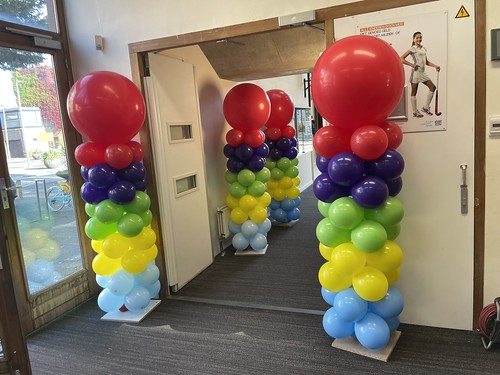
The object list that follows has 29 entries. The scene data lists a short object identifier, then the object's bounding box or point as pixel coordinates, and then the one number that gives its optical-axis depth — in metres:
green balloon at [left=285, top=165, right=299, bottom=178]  5.31
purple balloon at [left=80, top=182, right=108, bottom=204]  2.75
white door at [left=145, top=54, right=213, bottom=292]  3.27
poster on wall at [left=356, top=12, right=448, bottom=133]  2.29
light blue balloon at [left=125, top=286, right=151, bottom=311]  2.96
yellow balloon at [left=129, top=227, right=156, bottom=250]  2.90
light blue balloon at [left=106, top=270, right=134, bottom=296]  2.89
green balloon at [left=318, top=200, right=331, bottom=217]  2.33
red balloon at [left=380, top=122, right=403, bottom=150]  2.19
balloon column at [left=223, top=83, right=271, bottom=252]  4.24
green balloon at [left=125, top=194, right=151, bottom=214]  2.86
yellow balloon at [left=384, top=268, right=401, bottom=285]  2.32
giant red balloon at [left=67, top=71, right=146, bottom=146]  2.55
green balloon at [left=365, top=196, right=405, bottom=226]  2.14
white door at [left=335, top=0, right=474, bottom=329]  2.26
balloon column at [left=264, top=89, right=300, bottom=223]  5.16
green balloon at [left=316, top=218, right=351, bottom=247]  2.26
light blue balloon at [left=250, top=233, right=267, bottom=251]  4.36
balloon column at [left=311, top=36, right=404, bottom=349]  2.01
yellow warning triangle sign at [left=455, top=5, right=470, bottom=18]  2.21
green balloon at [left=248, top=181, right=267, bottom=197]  4.34
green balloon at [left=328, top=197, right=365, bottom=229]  2.12
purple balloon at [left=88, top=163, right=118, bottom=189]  2.66
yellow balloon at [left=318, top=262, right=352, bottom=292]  2.24
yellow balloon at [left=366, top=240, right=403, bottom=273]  2.21
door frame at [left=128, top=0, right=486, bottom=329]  2.20
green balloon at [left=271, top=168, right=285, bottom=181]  5.23
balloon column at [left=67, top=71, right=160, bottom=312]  2.58
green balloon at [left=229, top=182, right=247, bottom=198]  4.31
